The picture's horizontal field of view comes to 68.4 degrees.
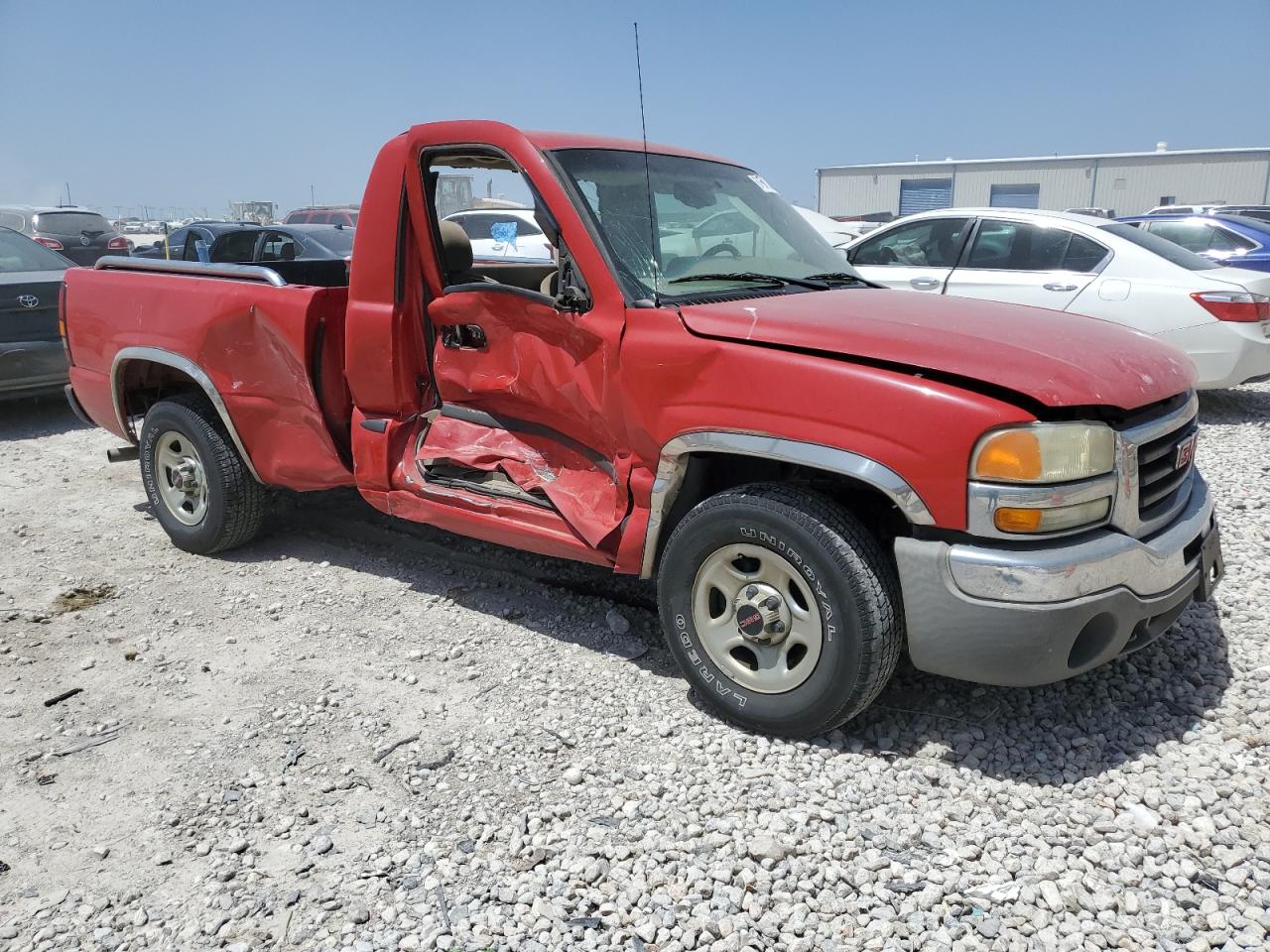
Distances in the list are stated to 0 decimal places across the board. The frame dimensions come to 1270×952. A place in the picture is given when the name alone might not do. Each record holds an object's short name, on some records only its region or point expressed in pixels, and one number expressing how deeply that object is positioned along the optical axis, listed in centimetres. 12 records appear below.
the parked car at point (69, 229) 1534
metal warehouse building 3775
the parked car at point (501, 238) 1082
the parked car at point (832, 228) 1285
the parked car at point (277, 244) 1078
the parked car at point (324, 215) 2102
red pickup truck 270
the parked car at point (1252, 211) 1748
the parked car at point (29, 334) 762
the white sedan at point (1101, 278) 696
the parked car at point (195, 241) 1157
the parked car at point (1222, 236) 1073
